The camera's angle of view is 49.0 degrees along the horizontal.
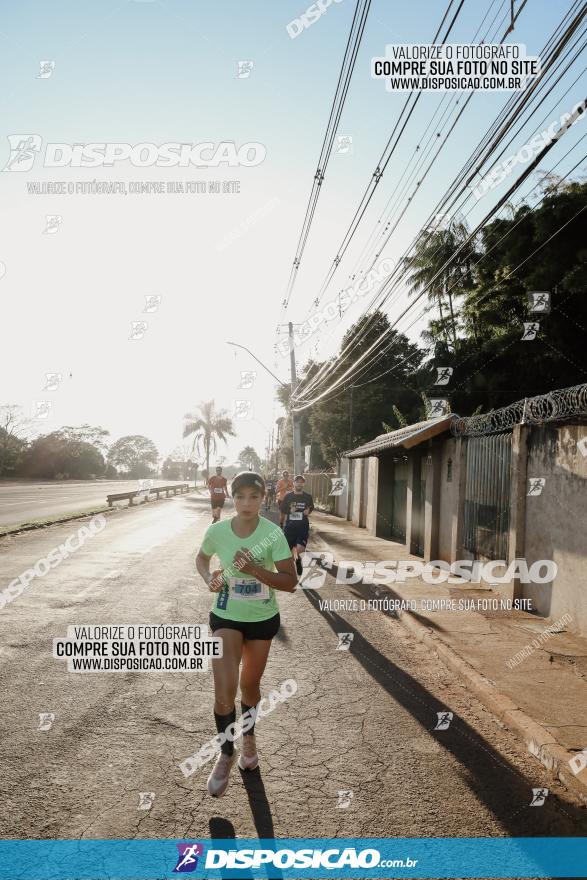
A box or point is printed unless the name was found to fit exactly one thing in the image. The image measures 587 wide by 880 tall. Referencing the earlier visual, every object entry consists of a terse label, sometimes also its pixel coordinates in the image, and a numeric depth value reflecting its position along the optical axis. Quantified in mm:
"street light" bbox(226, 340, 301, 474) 28578
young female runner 3953
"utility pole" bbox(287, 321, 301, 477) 28500
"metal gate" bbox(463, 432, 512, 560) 10656
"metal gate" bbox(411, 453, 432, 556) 16641
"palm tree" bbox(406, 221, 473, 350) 38562
